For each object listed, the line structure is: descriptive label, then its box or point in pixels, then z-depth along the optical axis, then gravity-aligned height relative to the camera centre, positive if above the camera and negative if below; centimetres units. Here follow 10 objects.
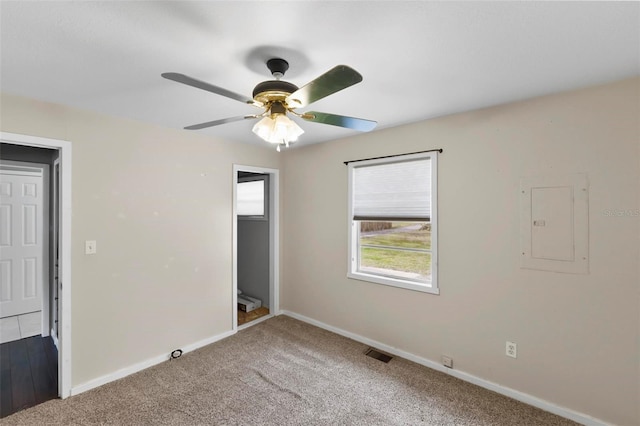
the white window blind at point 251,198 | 427 +25
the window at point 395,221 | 279 -7
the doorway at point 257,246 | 402 -47
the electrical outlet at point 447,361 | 260 -134
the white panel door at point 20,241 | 395 -37
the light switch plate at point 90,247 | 239 -27
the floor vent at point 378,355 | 286 -144
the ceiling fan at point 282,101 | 127 +57
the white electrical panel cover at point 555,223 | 201 -7
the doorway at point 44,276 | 228 -69
